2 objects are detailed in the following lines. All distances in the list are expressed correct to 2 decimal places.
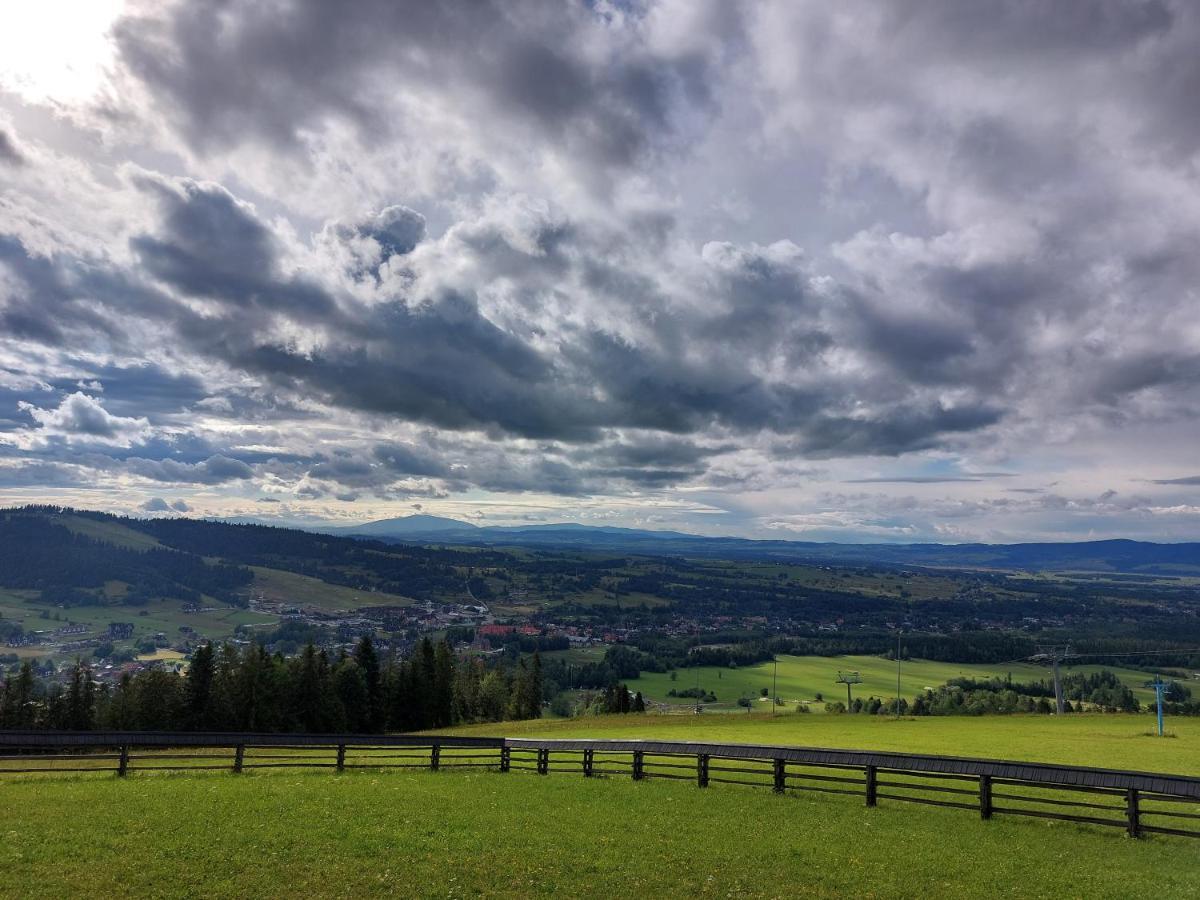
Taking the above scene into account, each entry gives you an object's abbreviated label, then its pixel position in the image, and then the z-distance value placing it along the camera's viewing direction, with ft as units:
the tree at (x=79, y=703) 208.64
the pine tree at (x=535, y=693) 301.43
